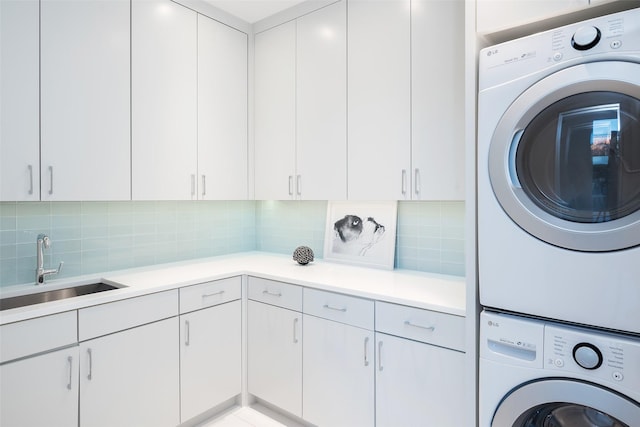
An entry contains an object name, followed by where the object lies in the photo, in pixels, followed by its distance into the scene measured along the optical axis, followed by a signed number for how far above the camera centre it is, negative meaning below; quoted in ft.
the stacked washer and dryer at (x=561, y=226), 3.53 -0.13
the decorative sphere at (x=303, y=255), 8.16 -0.95
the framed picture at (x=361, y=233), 7.86 -0.45
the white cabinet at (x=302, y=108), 7.60 +2.39
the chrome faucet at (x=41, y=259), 6.30 -0.80
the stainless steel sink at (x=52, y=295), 5.96 -1.45
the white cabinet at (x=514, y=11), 4.05 +2.36
